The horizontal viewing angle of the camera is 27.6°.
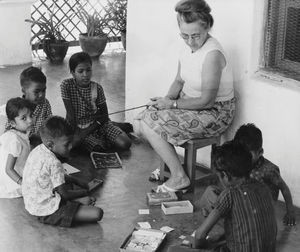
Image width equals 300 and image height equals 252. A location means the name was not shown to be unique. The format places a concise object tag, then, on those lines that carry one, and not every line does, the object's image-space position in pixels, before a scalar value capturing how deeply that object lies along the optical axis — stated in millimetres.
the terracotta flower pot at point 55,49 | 7903
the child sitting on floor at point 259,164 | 3559
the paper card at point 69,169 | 4546
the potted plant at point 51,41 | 7906
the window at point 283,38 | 4031
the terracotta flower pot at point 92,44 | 8188
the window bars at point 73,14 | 8602
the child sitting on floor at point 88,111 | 4910
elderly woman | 4051
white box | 3926
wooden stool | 4129
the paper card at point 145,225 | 3732
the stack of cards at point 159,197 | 4041
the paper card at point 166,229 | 3707
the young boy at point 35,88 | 4555
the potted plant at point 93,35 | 8211
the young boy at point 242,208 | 2873
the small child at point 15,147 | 4016
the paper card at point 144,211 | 3944
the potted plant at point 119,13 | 8750
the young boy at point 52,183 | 3666
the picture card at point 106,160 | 4703
